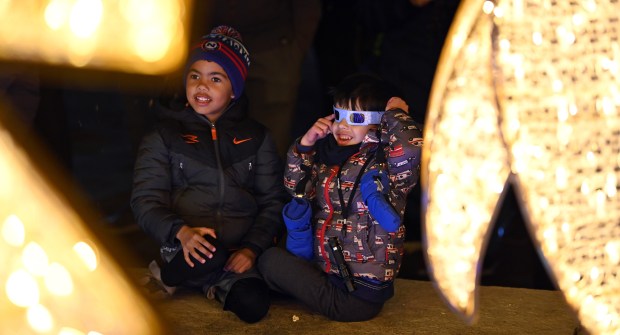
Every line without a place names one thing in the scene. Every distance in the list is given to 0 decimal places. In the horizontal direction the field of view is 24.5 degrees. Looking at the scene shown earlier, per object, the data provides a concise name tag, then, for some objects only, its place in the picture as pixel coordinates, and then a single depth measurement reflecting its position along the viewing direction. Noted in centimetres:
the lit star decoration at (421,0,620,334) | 301
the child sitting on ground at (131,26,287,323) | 388
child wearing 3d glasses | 367
